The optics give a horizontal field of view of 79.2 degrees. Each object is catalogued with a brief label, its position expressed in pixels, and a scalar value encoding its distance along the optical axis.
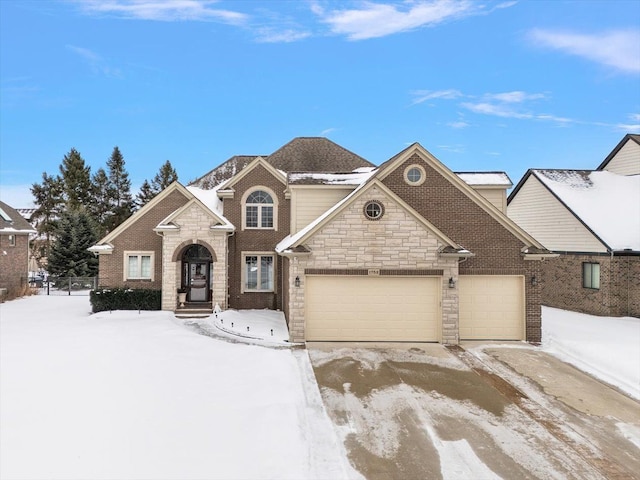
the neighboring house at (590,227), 17.77
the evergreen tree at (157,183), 54.84
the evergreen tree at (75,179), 43.72
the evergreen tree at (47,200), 43.64
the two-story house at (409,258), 12.72
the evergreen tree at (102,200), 47.60
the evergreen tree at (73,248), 32.53
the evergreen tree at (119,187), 49.69
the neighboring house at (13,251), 24.42
